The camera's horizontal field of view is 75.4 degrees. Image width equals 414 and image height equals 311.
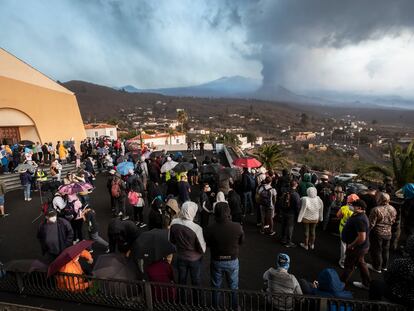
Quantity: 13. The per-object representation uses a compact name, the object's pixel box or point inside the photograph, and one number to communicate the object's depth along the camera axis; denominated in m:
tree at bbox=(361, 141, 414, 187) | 9.64
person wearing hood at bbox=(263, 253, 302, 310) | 3.67
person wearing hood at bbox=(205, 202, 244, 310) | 3.87
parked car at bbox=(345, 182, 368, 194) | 7.12
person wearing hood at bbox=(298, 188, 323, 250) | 5.93
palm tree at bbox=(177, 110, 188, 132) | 62.59
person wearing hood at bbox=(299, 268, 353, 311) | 3.61
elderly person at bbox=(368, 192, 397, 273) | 4.91
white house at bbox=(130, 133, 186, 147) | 47.87
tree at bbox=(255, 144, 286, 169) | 17.52
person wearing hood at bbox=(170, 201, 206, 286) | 4.09
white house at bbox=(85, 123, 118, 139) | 49.06
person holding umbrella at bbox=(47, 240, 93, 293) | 4.19
